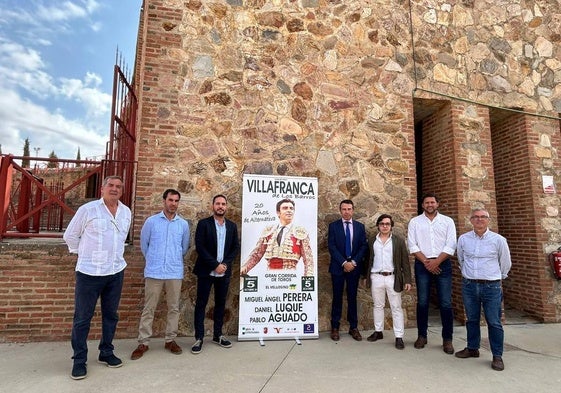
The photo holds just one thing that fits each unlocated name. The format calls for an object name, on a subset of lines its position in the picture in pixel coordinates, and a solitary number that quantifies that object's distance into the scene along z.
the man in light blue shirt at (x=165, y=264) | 3.89
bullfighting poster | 4.40
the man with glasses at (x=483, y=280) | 3.70
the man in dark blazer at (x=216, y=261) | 4.07
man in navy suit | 4.53
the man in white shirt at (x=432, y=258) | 4.21
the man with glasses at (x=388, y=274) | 4.32
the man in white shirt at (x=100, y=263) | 3.32
